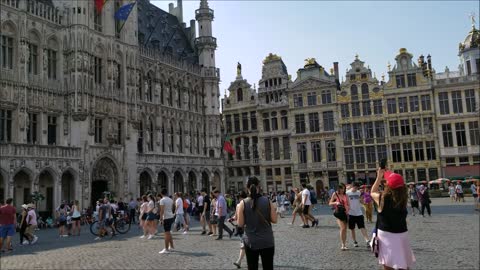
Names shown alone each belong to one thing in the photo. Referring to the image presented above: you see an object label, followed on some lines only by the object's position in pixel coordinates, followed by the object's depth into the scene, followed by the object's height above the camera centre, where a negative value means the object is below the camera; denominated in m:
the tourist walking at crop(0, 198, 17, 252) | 14.27 -0.96
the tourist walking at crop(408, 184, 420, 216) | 21.38 -1.10
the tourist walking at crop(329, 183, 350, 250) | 11.23 -0.80
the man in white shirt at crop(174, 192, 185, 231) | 17.38 -1.14
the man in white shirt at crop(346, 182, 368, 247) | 11.54 -0.97
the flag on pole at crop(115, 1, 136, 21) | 34.12 +13.12
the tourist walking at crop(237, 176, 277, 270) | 6.39 -0.61
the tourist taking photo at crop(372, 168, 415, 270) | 5.63 -0.66
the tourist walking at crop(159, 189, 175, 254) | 12.70 -0.91
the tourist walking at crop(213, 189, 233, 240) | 15.67 -1.07
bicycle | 19.72 -1.69
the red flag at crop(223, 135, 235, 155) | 45.55 +3.45
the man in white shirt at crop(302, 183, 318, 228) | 17.70 -1.08
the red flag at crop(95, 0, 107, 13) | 33.28 +13.40
